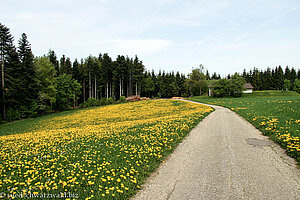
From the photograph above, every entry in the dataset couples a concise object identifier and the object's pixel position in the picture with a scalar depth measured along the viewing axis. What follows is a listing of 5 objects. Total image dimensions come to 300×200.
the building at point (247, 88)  77.07
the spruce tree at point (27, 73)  35.22
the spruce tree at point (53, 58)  64.12
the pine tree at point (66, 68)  56.84
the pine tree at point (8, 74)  30.92
